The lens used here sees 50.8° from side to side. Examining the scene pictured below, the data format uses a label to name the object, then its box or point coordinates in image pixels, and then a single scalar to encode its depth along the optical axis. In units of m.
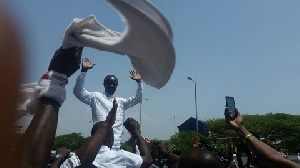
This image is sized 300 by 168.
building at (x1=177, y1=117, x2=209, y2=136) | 36.41
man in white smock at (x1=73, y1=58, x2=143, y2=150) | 3.85
